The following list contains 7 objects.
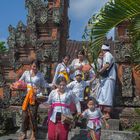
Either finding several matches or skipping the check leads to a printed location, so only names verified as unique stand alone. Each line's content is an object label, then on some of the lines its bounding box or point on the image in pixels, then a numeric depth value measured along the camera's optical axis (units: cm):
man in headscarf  468
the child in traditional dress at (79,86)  455
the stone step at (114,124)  469
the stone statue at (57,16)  622
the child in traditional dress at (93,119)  370
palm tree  316
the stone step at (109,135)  432
